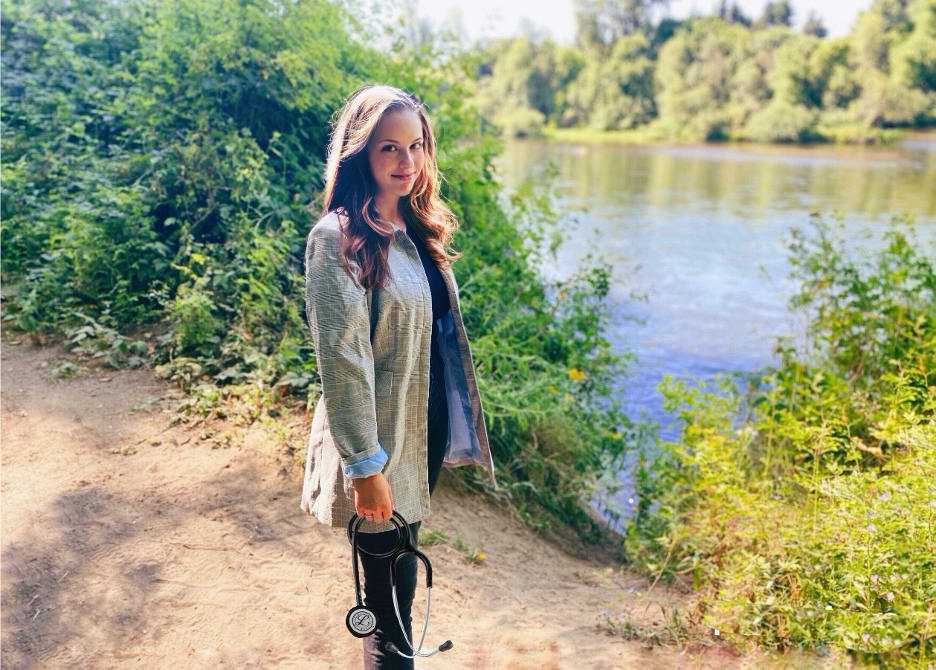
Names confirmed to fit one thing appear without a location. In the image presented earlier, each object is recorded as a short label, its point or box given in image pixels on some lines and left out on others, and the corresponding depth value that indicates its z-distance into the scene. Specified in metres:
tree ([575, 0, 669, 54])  70.38
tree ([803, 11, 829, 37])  62.88
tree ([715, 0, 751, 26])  69.31
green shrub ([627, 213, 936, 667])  2.75
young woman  1.84
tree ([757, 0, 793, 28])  67.06
